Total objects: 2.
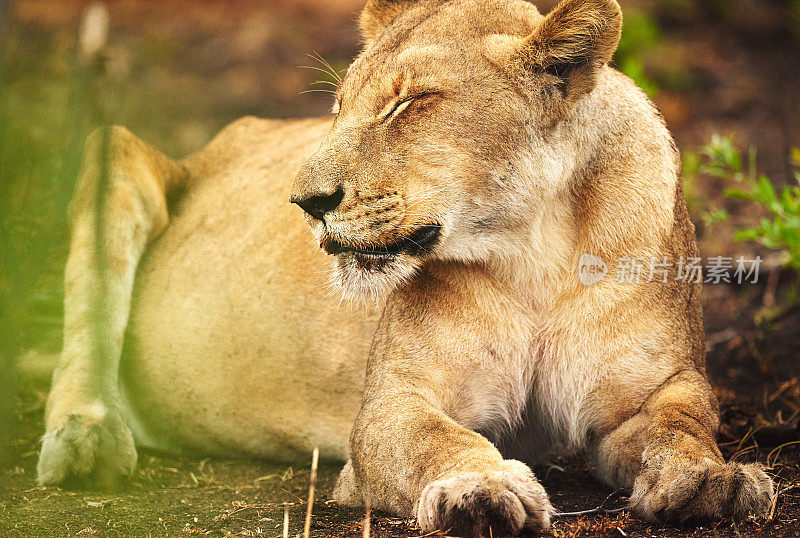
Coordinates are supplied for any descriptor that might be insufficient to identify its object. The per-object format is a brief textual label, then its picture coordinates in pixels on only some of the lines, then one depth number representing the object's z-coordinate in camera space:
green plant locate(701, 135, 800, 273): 10.20
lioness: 6.36
